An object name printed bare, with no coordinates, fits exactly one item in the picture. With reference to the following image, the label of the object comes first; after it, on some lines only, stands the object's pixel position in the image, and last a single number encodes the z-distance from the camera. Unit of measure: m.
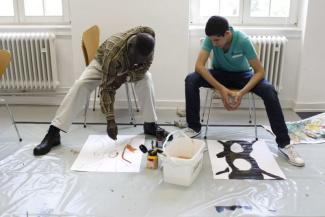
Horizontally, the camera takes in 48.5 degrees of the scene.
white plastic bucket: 2.06
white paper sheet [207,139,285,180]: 2.24
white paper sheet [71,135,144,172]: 2.32
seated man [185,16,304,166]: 2.45
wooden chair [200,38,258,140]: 2.78
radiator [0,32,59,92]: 3.33
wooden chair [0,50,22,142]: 2.53
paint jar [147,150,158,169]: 2.28
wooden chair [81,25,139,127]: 2.89
